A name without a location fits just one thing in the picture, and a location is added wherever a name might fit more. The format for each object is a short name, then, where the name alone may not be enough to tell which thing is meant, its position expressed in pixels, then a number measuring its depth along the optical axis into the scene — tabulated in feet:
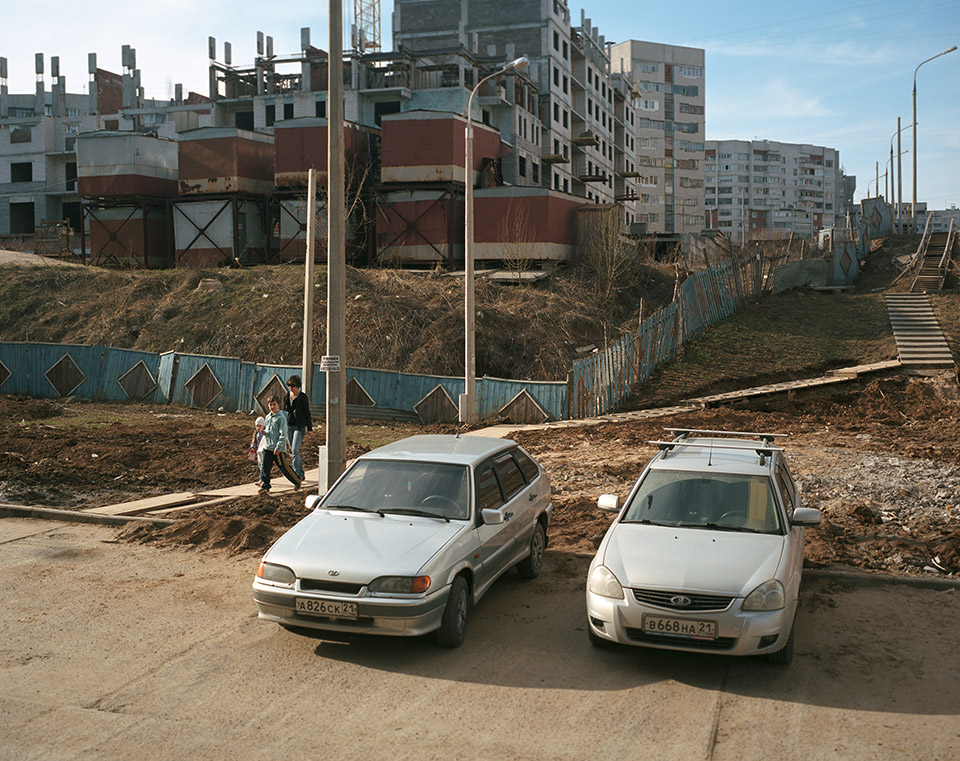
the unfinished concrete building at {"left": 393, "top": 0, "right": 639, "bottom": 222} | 210.38
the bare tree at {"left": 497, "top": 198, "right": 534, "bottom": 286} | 133.90
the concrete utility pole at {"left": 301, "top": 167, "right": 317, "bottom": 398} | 66.54
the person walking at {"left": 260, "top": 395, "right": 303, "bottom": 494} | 44.04
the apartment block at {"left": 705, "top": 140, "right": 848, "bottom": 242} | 537.24
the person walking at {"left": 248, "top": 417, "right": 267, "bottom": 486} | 44.67
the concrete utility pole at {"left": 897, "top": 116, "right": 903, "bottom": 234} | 184.54
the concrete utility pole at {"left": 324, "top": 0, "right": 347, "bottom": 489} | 41.16
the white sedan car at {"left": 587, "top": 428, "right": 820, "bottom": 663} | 22.35
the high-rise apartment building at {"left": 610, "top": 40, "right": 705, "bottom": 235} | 369.91
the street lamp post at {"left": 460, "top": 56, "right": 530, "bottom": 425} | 71.51
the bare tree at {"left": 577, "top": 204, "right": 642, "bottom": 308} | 126.21
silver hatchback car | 23.63
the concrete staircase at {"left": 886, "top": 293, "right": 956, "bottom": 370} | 86.74
